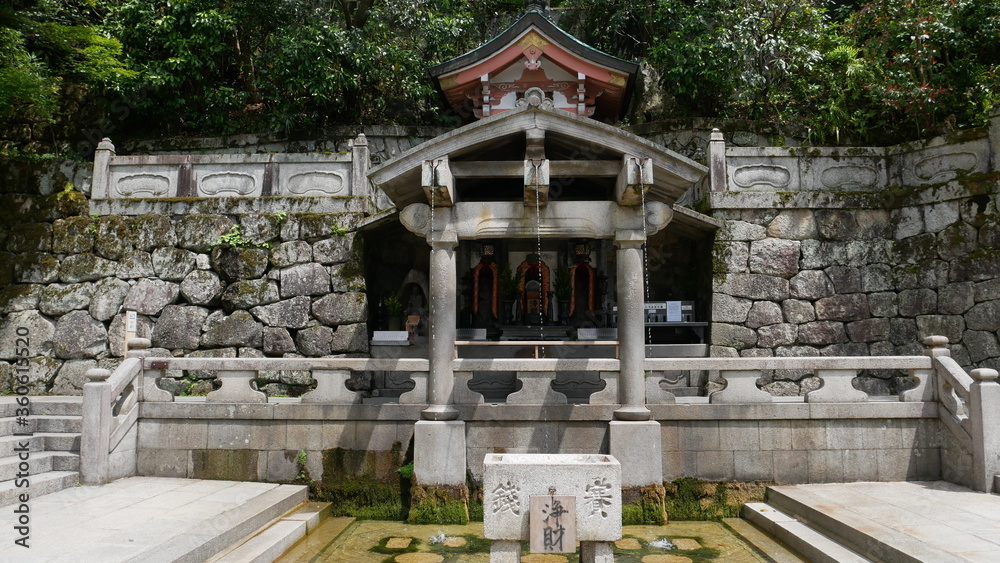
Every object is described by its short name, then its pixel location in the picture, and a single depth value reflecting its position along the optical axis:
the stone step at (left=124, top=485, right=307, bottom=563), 5.23
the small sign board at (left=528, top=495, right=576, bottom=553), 5.09
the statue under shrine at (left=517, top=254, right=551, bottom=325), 13.05
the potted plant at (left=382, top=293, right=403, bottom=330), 12.51
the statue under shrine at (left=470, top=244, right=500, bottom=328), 13.11
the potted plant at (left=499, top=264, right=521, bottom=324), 13.06
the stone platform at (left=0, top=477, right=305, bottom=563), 5.23
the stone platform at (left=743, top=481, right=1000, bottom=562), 5.48
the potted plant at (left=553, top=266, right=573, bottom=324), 13.05
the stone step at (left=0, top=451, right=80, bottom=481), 7.30
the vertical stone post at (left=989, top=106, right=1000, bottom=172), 10.87
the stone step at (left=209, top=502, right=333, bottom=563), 5.90
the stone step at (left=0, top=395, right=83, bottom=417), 9.15
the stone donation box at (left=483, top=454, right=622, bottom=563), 5.16
